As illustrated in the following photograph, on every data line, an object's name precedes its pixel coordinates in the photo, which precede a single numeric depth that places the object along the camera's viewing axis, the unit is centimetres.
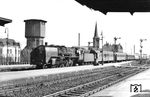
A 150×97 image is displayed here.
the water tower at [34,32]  13938
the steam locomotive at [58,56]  3928
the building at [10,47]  10458
